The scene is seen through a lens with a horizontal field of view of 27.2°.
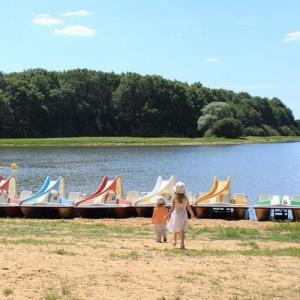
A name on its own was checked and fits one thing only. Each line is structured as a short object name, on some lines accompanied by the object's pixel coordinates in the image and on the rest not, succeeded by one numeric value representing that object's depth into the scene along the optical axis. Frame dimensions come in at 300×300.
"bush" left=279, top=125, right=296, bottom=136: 174.77
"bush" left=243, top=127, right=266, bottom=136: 150.74
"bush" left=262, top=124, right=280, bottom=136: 161.25
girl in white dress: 14.91
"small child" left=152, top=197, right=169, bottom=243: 16.45
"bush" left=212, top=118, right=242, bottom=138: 125.99
